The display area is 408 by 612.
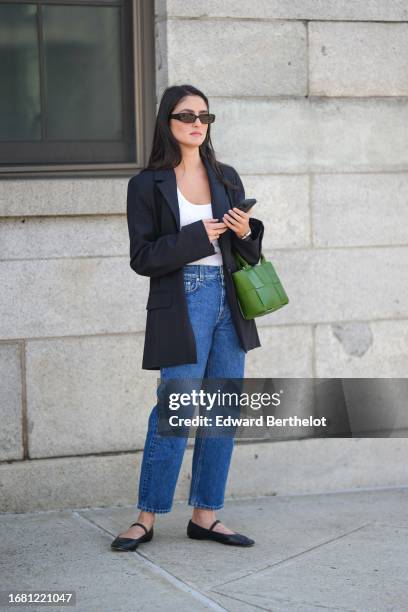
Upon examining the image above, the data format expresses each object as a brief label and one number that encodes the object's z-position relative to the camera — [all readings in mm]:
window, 8759
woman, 6910
